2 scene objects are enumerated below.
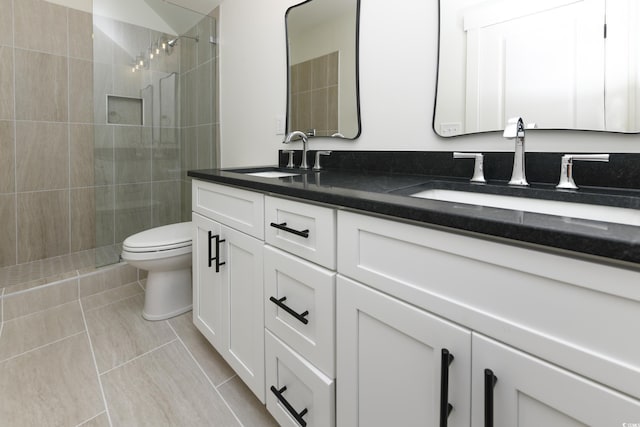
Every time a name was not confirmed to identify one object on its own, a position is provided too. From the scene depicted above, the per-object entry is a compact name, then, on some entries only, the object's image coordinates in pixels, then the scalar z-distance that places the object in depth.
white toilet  1.79
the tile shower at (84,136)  2.27
